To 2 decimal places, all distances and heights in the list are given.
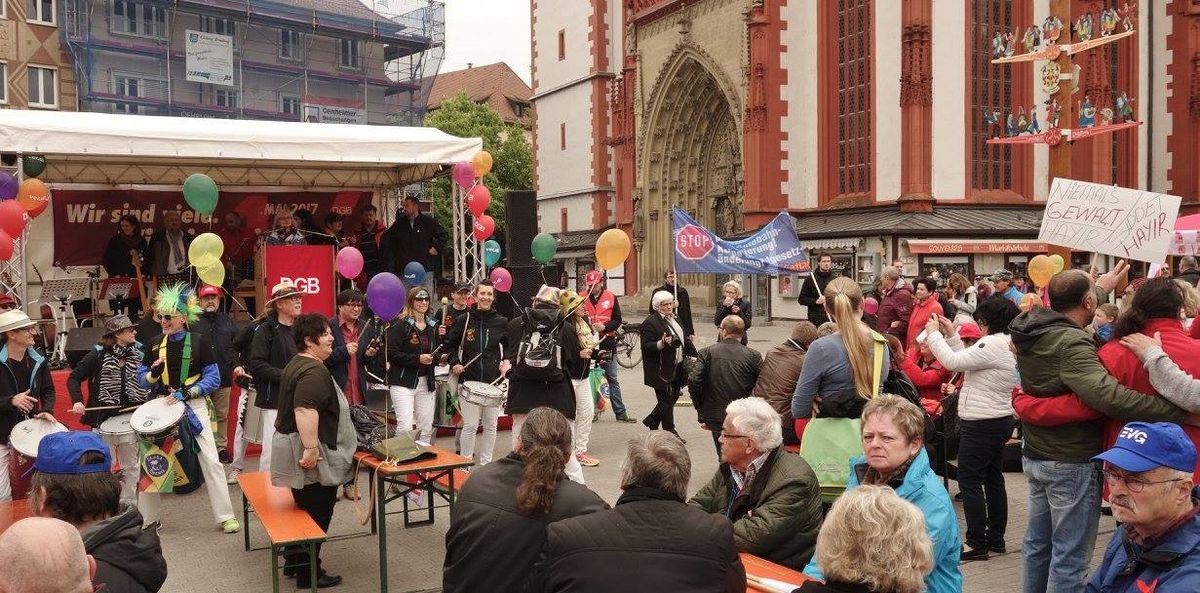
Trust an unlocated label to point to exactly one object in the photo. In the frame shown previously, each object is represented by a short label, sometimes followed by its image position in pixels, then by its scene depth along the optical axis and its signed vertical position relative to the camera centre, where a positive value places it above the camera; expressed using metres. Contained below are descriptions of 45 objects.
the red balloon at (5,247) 9.98 +0.25
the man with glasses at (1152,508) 2.91 -0.79
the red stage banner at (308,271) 13.05 -0.06
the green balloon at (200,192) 11.55 +0.92
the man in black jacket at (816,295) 13.72 -0.53
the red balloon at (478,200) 13.40 +0.89
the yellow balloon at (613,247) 10.94 +0.16
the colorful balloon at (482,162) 13.27 +1.41
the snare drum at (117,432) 7.46 -1.27
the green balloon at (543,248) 13.72 +0.21
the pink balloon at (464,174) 13.08 +1.23
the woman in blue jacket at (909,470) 3.70 -0.89
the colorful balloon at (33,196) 10.98 +0.86
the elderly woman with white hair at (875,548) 2.80 -0.86
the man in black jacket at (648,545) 3.27 -0.99
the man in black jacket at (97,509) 3.43 -0.91
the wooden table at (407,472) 5.97 -1.35
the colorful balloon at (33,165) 10.88 +1.20
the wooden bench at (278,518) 5.64 -1.59
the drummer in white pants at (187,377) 7.61 -0.89
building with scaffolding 40.62 +9.65
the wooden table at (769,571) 4.07 -1.36
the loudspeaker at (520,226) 14.91 +0.59
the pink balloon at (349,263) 11.88 +0.03
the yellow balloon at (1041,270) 9.52 -0.16
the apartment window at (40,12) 40.38 +11.01
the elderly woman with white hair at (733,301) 13.25 -0.60
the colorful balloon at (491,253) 17.43 +0.19
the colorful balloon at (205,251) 9.70 +0.17
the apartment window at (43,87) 40.41 +7.80
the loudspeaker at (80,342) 11.25 -0.86
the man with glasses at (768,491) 4.30 -1.06
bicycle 20.70 -1.93
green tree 52.31 +6.65
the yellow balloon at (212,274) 9.69 -0.06
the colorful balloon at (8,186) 10.55 +0.94
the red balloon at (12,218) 10.12 +0.56
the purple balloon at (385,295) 8.58 -0.27
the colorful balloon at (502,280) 14.15 -0.25
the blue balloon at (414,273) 13.47 -0.12
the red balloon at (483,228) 13.45 +0.50
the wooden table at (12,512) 4.88 -1.27
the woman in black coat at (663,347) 10.69 -0.97
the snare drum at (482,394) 9.20 -1.27
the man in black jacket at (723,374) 8.28 -1.00
